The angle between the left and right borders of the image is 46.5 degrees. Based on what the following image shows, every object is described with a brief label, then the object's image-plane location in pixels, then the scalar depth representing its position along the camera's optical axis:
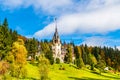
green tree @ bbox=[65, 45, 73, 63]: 83.15
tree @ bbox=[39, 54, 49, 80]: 43.32
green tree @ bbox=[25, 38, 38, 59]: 73.97
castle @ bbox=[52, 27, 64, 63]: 87.25
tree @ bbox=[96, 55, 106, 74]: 74.44
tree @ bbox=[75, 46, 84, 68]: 72.33
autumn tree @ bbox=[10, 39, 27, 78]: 38.92
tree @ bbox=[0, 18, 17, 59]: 50.90
